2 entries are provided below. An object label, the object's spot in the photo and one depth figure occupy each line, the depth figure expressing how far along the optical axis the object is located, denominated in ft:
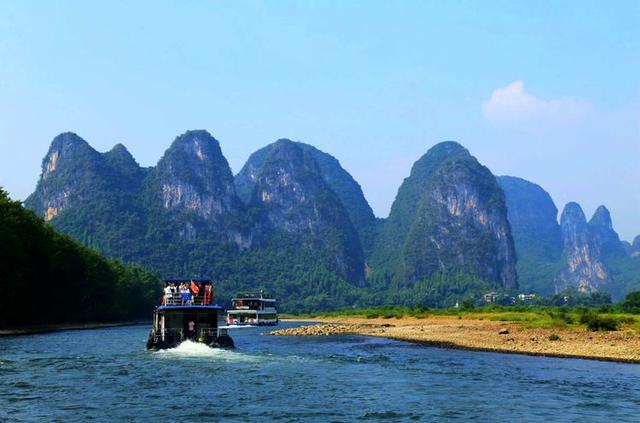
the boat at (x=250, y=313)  313.94
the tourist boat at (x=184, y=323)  142.10
